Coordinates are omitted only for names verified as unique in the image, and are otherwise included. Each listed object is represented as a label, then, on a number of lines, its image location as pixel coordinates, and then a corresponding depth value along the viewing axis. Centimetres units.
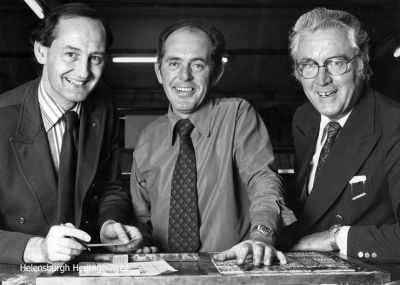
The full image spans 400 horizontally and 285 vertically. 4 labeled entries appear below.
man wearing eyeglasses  211
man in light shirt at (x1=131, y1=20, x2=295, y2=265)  228
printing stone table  136
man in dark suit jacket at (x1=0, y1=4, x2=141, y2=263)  218
